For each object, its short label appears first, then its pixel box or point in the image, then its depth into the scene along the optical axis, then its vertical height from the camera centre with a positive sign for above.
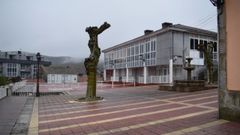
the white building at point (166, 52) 19.34 +2.16
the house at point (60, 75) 43.62 -1.05
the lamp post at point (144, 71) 22.81 -0.06
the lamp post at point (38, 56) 14.52 +1.23
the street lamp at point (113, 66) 29.64 +0.69
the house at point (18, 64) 48.50 +1.94
